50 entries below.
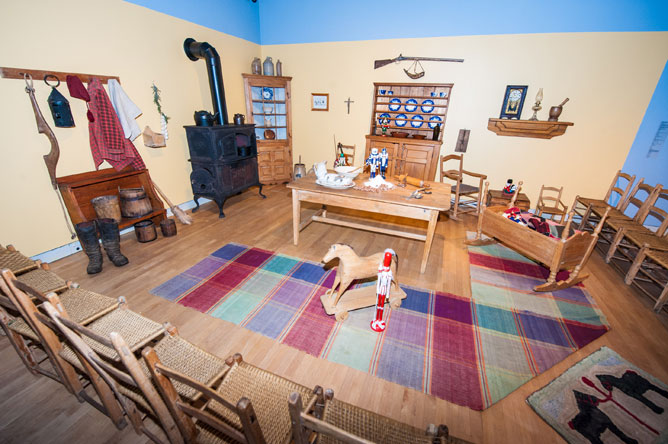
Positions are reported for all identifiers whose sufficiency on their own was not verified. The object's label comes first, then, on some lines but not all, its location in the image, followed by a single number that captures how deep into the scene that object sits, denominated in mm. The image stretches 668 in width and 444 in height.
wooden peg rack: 2600
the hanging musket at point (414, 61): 4758
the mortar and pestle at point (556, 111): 4242
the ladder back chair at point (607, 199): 3964
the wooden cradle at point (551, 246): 2588
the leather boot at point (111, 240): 2957
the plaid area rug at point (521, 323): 1969
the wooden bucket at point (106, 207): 3174
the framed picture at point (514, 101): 4488
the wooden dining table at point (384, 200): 2766
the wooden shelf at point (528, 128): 4359
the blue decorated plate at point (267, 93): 5812
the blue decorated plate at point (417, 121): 5283
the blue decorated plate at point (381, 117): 5482
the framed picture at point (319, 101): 5798
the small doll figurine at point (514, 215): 3089
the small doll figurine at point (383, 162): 3410
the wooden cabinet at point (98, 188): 3062
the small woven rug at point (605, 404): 1576
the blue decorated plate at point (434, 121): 5156
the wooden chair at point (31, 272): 1728
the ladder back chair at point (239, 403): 869
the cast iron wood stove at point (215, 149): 4223
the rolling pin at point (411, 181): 3350
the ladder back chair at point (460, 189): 4566
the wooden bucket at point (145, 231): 3506
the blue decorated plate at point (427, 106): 5087
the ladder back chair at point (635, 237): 3014
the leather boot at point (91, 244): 2846
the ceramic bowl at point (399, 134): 5270
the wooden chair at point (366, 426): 1100
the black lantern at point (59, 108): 2873
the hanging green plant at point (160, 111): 3925
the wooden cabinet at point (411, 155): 5000
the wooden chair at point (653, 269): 2633
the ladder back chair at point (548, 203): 4195
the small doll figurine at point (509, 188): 4441
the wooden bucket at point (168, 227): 3693
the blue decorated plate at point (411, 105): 5207
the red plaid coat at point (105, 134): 3215
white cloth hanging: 3404
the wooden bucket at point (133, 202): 3406
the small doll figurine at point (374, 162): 3461
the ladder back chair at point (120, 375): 988
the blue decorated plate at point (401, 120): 5391
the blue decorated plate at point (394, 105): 5297
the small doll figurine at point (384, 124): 5422
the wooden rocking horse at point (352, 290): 2176
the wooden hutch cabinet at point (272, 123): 5688
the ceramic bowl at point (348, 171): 3391
